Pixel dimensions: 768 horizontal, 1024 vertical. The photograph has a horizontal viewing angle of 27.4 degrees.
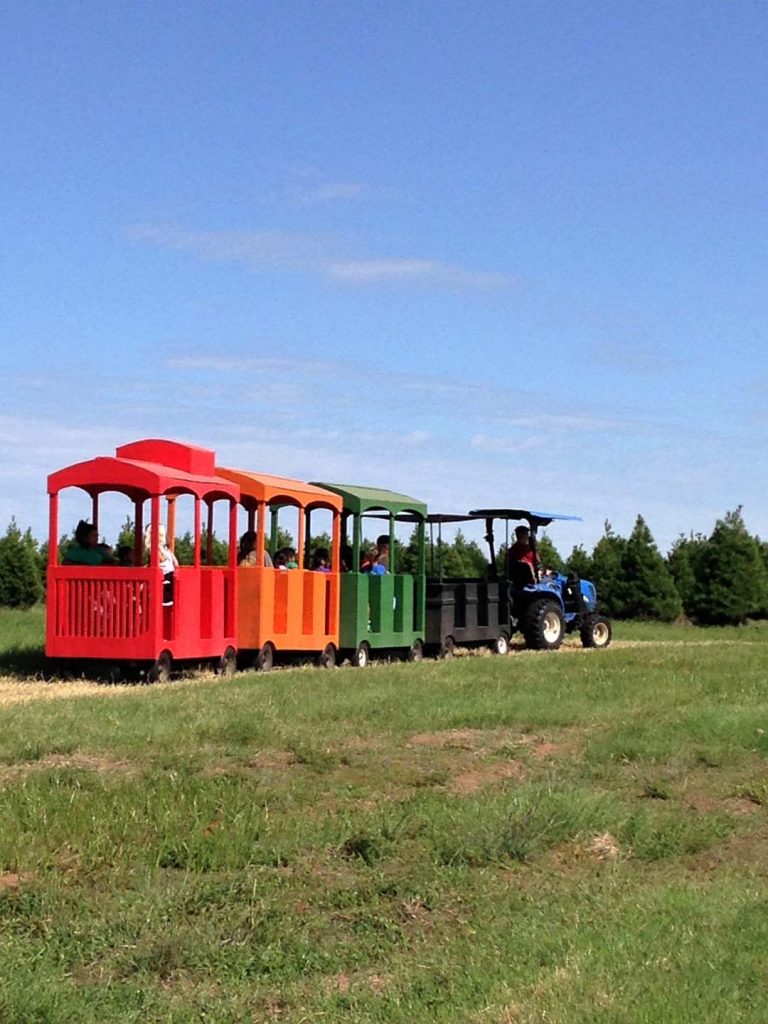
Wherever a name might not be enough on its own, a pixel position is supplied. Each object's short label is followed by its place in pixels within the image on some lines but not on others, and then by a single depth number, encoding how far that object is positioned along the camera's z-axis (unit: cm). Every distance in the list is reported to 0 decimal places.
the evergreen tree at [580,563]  4640
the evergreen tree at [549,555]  4667
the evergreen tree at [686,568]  4581
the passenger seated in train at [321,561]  2352
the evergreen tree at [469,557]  4816
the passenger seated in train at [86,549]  1994
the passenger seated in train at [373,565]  2448
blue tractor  2803
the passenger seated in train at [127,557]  2089
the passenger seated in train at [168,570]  1939
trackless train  1906
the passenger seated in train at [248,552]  2170
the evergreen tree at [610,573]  4422
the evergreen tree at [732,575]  4422
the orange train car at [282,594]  2131
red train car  1892
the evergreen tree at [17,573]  4566
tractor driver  2797
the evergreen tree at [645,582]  4350
